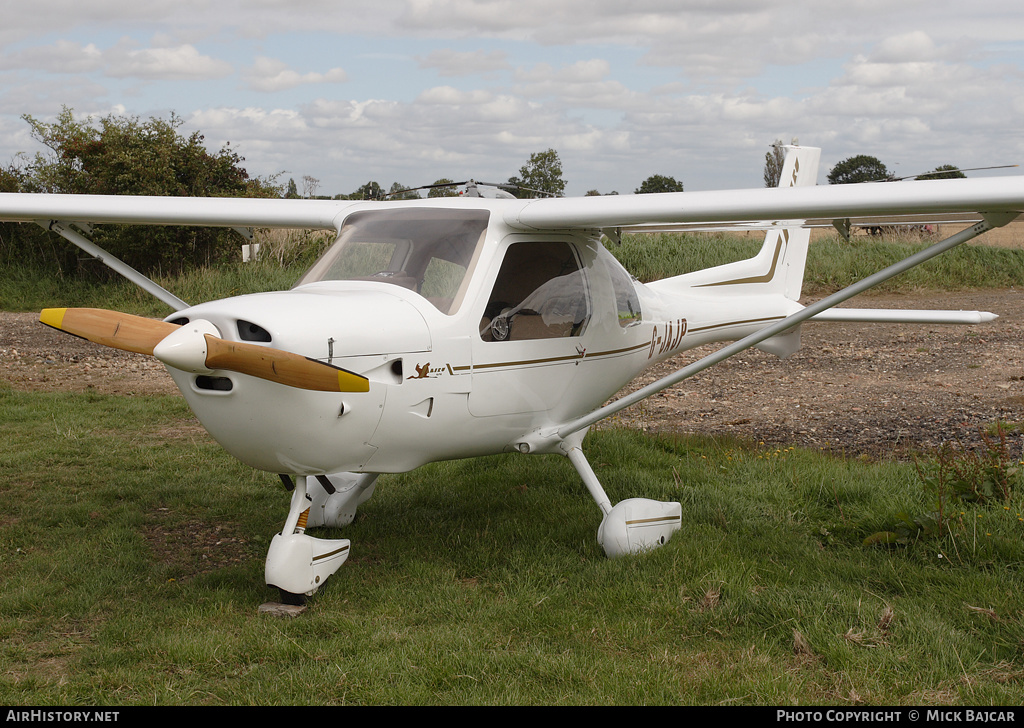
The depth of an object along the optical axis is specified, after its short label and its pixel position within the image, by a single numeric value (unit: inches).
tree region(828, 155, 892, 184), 2197.3
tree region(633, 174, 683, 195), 1815.9
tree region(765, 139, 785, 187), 1710.9
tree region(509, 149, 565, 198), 901.8
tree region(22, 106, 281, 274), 671.1
